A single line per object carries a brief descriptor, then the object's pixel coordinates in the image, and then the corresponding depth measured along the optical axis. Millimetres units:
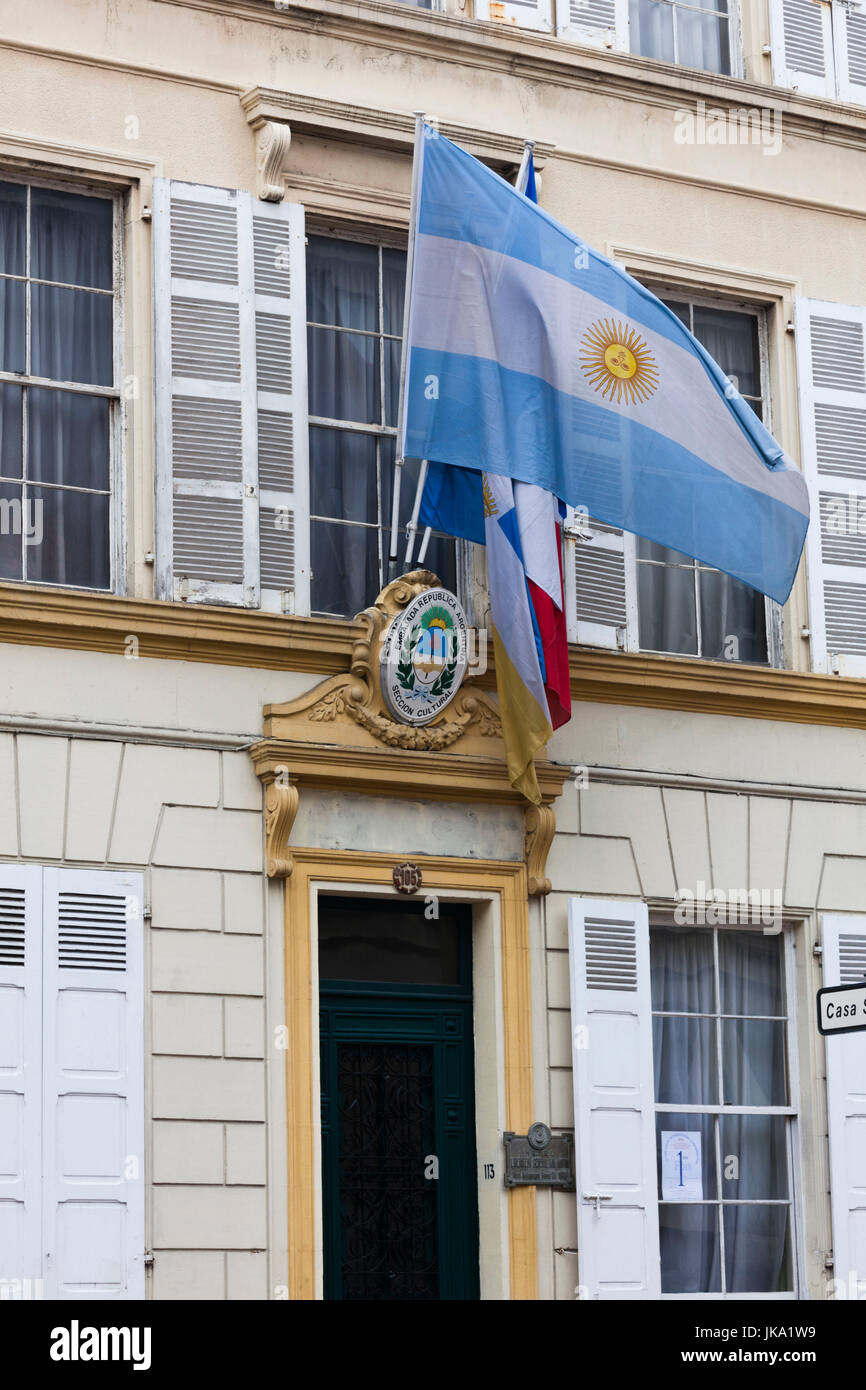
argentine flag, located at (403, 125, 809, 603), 13539
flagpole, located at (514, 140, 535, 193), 14672
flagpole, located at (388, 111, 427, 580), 13469
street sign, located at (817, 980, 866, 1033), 11461
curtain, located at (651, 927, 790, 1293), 14820
